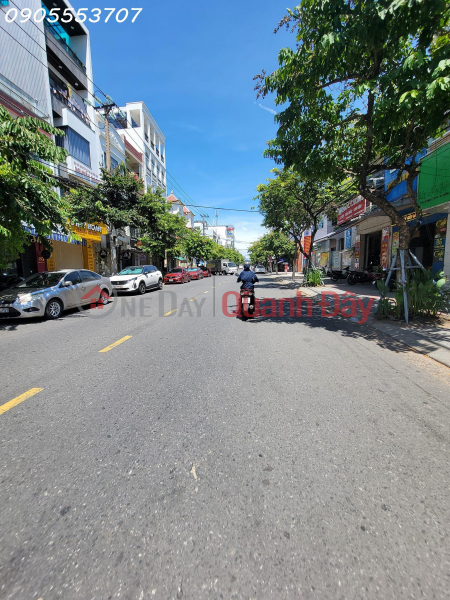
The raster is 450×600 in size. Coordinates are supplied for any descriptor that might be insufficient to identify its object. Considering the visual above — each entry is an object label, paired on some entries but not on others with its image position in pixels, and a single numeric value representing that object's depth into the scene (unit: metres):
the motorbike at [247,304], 8.48
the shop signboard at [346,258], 23.57
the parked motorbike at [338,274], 21.34
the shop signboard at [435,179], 10.88
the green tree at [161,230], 19.98
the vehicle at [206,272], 39.75
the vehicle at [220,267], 46.66
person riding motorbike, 8.47
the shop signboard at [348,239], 23.23
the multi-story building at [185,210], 59.50
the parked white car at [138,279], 15.37
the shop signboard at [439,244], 11.84
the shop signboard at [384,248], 16.98
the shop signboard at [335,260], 27.45
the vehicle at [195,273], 30.90
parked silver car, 8.36
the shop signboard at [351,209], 17.96
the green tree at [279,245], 37.28
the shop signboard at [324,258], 30.92
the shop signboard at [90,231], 18.75
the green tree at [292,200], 16.45
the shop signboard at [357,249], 21.20
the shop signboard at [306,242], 35.55
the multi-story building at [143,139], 31.09
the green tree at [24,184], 7.30
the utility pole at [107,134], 18.25
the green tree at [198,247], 40.97
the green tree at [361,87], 4.87
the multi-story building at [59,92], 15.49
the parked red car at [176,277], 25.59
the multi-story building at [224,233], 89.95
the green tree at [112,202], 16.81
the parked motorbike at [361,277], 17.98
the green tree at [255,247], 47.85
